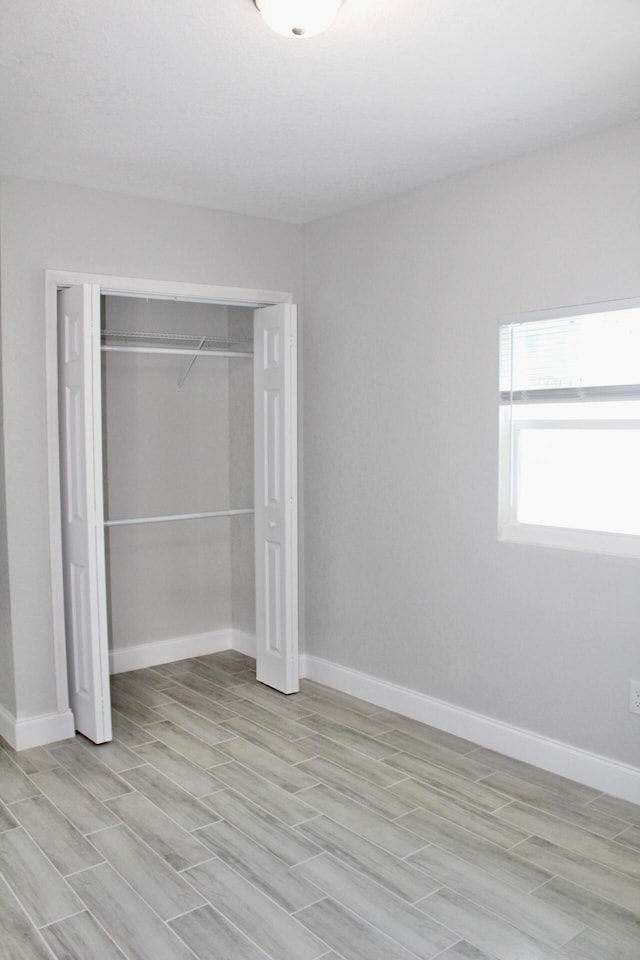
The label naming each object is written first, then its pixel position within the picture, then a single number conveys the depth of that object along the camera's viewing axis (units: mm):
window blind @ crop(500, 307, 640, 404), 3064
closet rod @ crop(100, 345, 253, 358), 4086
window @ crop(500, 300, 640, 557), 3080
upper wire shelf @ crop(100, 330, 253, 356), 4273
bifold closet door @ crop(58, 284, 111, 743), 3490
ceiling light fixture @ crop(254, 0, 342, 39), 2021
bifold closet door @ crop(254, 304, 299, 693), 4156
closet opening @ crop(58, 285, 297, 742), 3666
